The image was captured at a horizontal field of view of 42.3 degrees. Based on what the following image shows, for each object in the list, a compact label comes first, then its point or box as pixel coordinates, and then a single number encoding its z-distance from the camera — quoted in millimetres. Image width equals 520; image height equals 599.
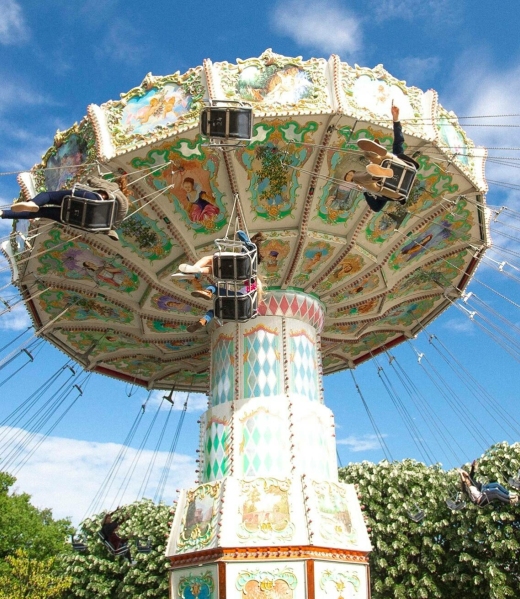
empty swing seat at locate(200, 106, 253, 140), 9328
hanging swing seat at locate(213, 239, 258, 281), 9211
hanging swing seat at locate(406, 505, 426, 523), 15943
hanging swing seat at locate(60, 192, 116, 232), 8680
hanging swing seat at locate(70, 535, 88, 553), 19530
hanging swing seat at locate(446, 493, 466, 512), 13977
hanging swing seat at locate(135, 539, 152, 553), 20584
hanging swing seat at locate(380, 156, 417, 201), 8812
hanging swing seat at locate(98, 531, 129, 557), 16922
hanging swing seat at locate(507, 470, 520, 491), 12828
